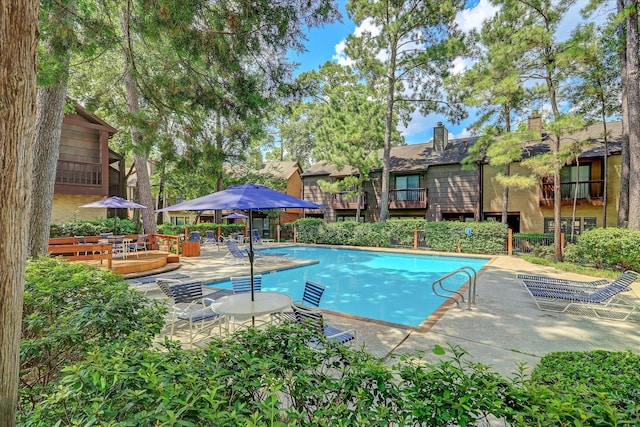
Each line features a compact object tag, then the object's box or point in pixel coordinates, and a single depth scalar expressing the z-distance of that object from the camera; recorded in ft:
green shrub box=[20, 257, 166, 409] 7.74
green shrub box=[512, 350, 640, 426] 4.65
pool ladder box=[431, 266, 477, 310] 20.98
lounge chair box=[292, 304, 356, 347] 13.48
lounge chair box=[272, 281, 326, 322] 17.28
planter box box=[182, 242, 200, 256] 46.44
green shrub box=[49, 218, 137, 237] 43.21
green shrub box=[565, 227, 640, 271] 30.22
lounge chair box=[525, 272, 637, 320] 19.51
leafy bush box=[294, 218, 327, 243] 70.09
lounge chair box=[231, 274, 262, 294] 19.57
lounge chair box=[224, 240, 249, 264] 39.67
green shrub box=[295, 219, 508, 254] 51.77
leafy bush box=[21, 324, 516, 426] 4.65
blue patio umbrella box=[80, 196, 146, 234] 39.60
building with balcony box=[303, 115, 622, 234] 54.87
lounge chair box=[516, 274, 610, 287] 22.81
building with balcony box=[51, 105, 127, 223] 50.34
